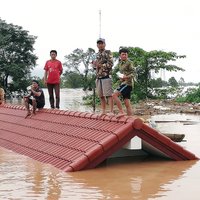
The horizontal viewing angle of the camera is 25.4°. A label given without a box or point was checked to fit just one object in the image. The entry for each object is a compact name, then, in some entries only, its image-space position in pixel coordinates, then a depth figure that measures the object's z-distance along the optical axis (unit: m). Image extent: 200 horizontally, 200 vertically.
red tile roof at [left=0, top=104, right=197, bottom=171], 7.60
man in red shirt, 11.93
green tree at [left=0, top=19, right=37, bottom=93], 35.34
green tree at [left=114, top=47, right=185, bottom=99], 31.97
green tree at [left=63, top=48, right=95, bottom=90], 60.91
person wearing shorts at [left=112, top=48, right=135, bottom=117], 8.97
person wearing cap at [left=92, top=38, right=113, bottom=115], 9.42
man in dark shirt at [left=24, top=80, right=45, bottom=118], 11.49
